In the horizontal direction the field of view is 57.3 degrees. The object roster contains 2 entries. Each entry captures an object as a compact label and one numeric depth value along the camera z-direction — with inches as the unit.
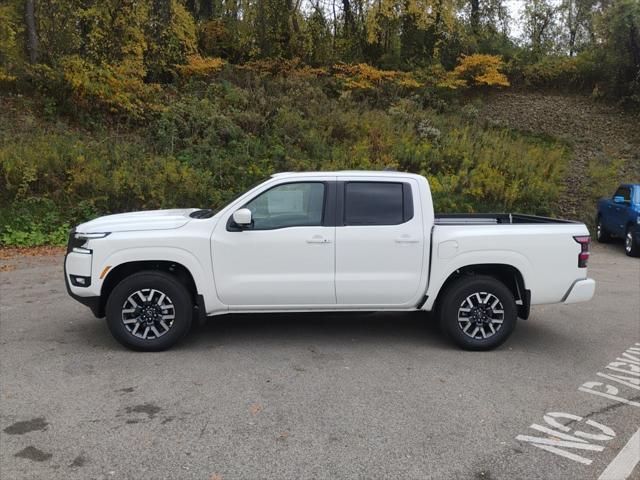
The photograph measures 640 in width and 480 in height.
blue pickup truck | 514.6
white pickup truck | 227.3
